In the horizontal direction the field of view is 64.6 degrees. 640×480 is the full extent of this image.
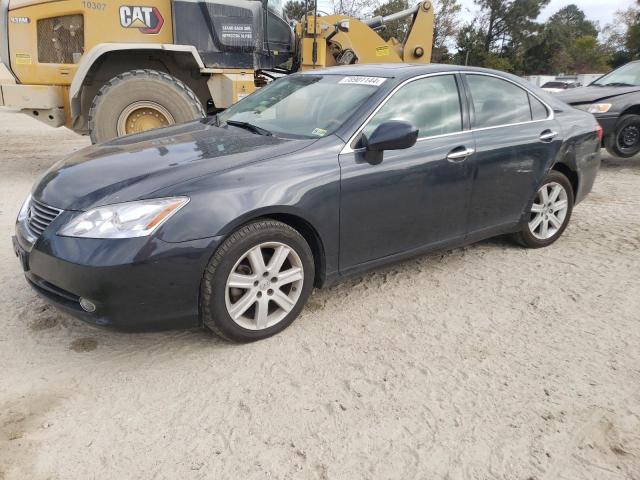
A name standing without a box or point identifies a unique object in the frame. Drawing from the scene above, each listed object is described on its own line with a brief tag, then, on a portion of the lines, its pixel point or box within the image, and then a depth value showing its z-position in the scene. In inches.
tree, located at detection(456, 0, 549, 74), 1918.1
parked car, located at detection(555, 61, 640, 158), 307.3
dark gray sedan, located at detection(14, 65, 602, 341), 99.0
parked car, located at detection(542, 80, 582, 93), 1095.6
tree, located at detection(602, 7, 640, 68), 1846.7
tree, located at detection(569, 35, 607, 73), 2246.6
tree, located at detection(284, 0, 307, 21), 1130.9
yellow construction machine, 261.3
